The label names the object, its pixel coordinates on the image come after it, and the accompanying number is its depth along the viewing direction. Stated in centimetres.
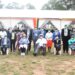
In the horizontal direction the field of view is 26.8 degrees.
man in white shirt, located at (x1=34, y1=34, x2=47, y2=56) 831
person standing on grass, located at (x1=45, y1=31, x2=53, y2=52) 851
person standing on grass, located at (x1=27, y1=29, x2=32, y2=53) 869
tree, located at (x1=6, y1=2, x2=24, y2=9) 2858
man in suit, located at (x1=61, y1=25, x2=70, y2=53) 850
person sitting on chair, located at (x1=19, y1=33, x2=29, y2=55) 833
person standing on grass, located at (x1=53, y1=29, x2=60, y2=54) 844
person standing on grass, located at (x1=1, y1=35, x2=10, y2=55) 842
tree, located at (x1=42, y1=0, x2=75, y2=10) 2398
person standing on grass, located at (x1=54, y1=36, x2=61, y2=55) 837
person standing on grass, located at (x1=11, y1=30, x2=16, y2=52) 865
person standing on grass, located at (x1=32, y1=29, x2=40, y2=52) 855
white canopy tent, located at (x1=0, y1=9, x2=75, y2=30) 1033
